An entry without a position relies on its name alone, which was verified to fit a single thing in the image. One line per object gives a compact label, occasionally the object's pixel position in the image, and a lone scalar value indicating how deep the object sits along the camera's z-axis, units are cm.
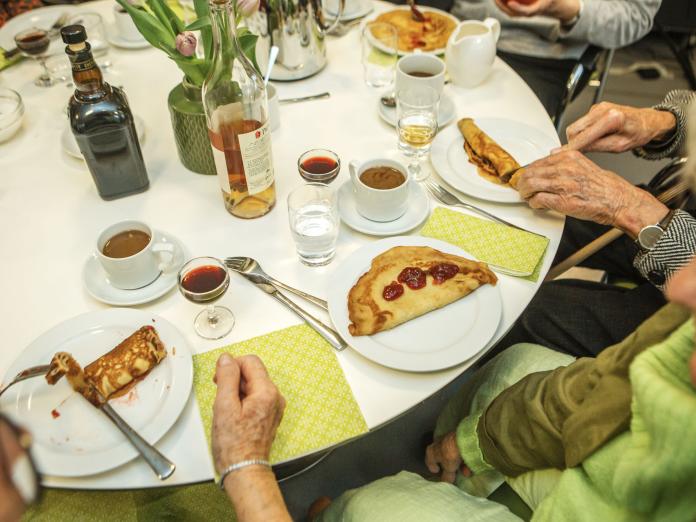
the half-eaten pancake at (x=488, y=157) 136
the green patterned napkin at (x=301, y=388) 93
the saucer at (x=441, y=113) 156
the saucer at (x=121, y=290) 110
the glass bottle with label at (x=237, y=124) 117
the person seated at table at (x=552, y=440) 69
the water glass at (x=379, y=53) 174
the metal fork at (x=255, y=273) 112
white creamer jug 162
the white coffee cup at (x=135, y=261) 108
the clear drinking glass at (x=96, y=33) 180
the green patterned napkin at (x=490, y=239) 119
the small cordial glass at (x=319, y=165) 136
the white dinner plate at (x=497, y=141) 135
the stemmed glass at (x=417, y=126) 141
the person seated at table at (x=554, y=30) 195
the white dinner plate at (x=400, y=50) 181
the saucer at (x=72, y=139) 143
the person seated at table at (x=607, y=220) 127
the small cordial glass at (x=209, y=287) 107
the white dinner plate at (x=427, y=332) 100
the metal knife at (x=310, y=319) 105
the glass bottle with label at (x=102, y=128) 111
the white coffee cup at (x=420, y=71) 149
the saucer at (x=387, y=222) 126
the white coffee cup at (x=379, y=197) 122
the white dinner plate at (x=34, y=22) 177
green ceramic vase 129
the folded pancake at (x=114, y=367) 94
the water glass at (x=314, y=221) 117
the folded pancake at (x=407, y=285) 105
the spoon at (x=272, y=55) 146
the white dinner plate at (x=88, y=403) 87
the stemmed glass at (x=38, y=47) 163
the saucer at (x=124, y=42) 183
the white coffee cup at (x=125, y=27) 181
